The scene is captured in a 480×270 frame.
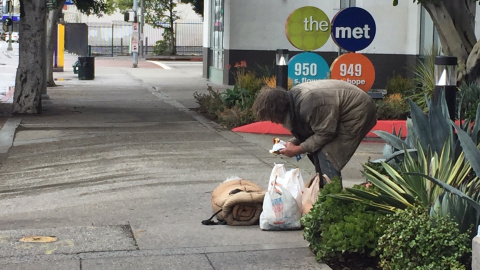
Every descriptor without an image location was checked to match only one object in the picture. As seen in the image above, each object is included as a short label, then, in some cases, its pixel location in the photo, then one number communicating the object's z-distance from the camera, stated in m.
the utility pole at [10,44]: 52.15
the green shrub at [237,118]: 13.98
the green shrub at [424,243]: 5.21
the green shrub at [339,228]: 5.75
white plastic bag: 6.69
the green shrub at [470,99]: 12.73
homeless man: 6.85
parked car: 69.06
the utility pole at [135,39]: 35.50
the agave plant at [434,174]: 5.47
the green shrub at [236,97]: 14.94
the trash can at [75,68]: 28.78
